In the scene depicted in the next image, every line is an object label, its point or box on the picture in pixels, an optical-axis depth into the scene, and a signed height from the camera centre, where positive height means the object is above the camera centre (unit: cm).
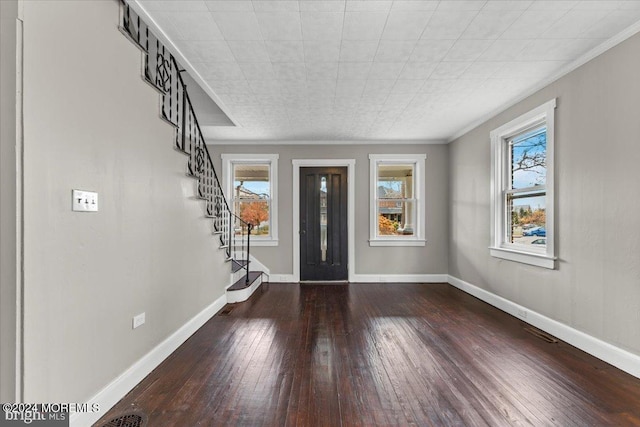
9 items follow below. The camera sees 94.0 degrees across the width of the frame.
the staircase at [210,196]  254 +27
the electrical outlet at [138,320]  224 -81
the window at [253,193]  579 +42
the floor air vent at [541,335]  302 -127
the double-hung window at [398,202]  573 +24
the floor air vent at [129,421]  181 -127
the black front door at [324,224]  575 -19
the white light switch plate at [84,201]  170 +8
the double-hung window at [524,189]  327 +32
